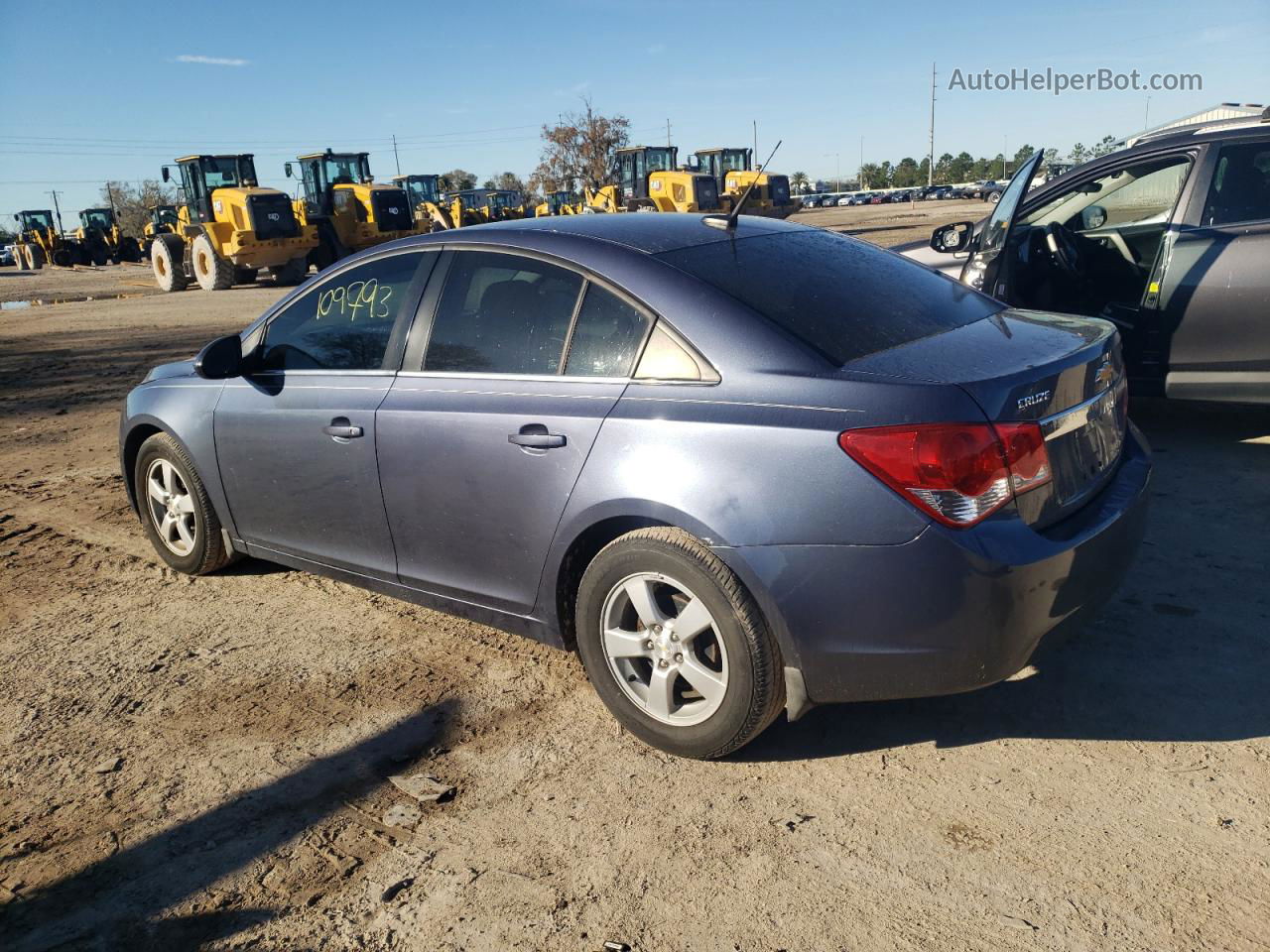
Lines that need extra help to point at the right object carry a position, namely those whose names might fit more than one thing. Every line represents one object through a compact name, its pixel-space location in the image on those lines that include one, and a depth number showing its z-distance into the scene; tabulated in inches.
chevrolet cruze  99.6
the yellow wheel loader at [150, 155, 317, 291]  879.1
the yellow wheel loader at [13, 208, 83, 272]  1742.1
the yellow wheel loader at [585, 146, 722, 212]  1160.8
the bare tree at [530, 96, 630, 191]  2418.8
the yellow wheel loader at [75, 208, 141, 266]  1749.5
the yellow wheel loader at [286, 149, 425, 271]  953.5
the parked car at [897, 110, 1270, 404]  205.9
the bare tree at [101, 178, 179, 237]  3191.4
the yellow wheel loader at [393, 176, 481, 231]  1205.1
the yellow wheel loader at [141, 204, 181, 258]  1233.3
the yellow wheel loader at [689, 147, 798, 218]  1278.3
